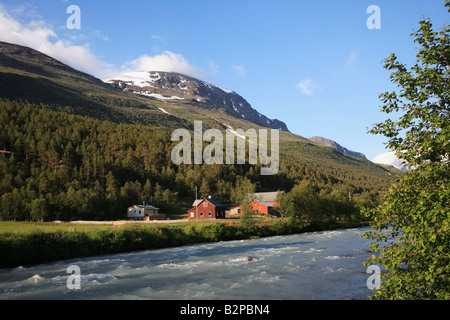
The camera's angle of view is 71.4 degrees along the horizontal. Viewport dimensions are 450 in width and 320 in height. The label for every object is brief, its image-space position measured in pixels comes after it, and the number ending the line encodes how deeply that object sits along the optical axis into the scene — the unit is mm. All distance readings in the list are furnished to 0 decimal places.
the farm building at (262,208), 93625
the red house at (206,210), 81125
